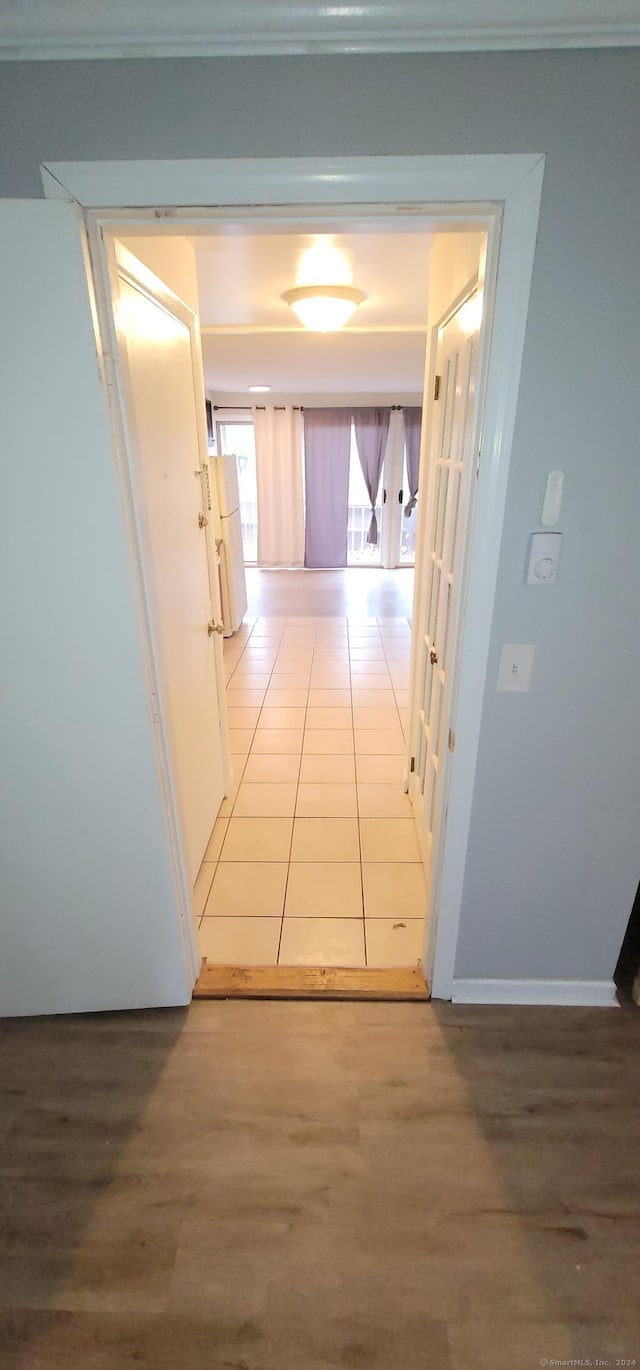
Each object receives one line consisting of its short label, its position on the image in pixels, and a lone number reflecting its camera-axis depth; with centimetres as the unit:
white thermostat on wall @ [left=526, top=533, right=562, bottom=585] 129
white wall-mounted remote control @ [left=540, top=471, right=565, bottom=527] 125
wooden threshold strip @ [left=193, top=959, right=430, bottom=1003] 180
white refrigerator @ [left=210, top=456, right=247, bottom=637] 462
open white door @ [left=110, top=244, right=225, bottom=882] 146
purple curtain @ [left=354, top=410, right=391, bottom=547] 741
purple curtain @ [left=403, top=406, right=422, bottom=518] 742
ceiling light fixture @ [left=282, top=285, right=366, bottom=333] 247
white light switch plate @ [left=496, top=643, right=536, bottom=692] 138
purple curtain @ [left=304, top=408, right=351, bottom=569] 748
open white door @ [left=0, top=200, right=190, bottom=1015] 113
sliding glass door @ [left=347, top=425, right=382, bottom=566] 795
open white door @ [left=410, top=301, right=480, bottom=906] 156
